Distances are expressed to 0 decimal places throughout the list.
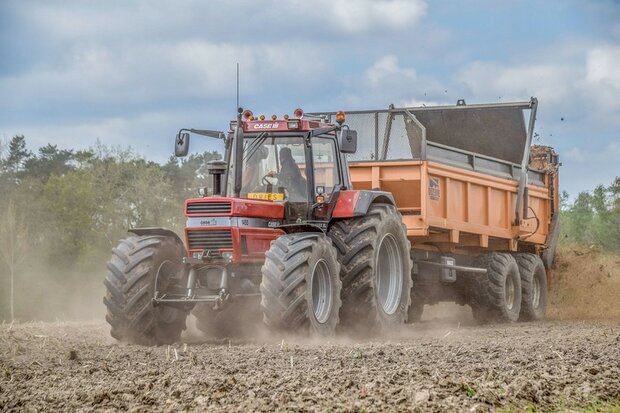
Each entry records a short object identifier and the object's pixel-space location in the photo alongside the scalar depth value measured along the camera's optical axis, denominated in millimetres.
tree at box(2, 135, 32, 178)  65750
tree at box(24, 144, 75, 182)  65875
